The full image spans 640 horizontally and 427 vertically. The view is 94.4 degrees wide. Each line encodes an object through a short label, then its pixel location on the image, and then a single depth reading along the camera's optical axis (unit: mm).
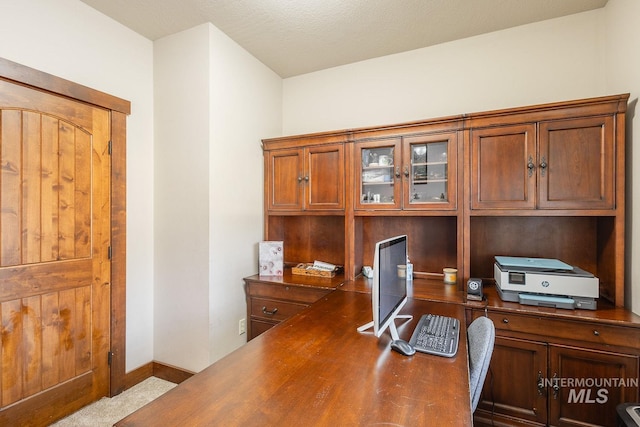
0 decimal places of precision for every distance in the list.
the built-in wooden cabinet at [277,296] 2424
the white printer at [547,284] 1789
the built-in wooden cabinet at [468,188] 1896
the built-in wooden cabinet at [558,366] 1658
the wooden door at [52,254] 1766
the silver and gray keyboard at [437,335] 1306
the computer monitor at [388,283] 1242
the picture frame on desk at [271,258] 2744
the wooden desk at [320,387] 892
